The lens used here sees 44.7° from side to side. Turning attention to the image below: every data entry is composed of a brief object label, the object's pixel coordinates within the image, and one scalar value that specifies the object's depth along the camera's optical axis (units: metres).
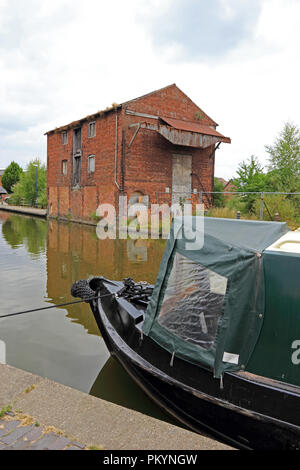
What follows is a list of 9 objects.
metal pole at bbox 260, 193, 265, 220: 15.00
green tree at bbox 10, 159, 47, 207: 44.96
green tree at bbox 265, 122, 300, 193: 20.89
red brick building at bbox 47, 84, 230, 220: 22.75
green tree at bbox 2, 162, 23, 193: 65.94
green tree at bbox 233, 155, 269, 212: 22.56
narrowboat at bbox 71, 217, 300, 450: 2.85
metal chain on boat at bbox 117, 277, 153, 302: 4.74
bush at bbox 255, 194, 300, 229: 15.32
